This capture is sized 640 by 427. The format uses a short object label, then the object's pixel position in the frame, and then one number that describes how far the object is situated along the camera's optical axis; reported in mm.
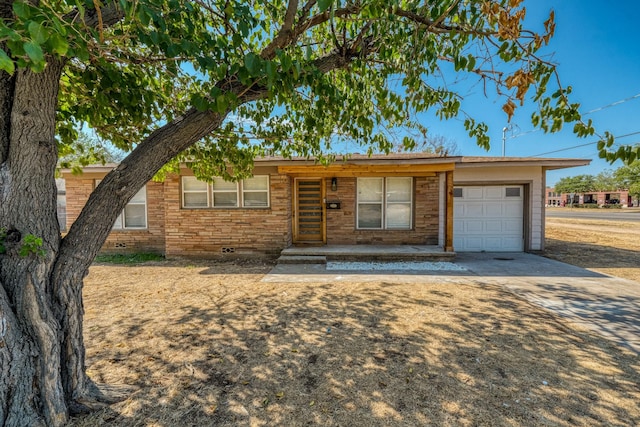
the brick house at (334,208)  8156
